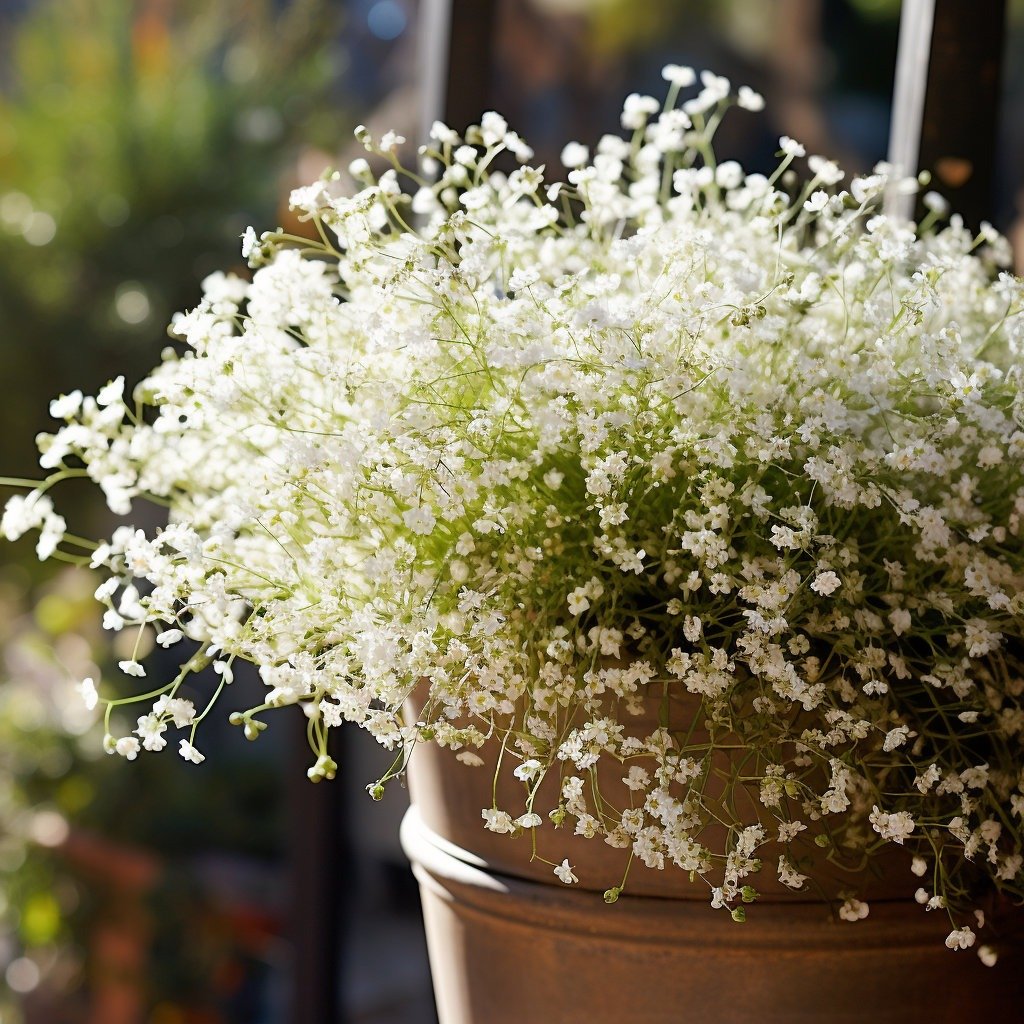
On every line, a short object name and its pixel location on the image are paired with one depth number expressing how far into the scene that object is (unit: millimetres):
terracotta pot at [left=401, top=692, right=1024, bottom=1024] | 968
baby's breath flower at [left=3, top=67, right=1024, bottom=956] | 948
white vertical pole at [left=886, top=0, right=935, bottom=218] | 1188
